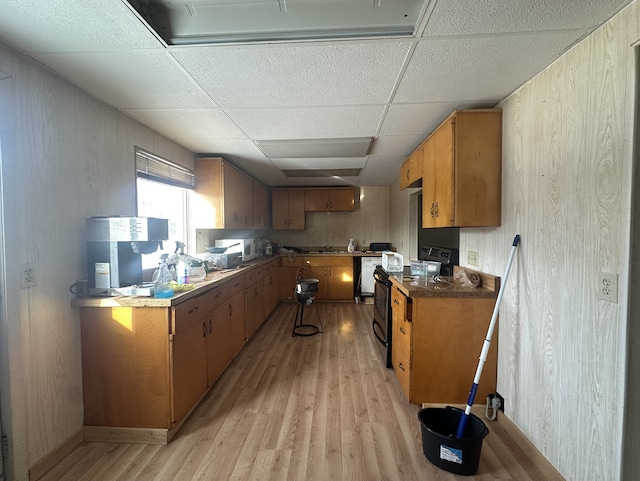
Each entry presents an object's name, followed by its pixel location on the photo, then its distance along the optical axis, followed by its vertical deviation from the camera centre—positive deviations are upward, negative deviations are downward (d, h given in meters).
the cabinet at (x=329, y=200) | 5.36 +0.61
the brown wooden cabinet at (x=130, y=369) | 1.70 -0.87
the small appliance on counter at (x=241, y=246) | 3.43 -0.19
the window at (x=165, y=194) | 2.34 +0.36
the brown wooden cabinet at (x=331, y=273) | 4.97 -0.76
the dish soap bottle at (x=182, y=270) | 2.21 -0.32
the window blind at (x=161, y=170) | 2.28 +0.57
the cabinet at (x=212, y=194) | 3.12 +0.43
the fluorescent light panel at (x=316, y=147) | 2.67 +0.87
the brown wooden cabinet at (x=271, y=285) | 4.00 -0.85
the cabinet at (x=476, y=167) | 1.90 +0.44
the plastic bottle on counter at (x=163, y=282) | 1.75 -0.35
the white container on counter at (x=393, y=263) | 2.75 -0.32
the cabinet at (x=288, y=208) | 5.38 +0.45
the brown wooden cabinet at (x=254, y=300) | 3.17 -0.86
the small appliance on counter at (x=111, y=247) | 1.74 -0.10
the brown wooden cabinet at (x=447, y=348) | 1.96 -0.84
